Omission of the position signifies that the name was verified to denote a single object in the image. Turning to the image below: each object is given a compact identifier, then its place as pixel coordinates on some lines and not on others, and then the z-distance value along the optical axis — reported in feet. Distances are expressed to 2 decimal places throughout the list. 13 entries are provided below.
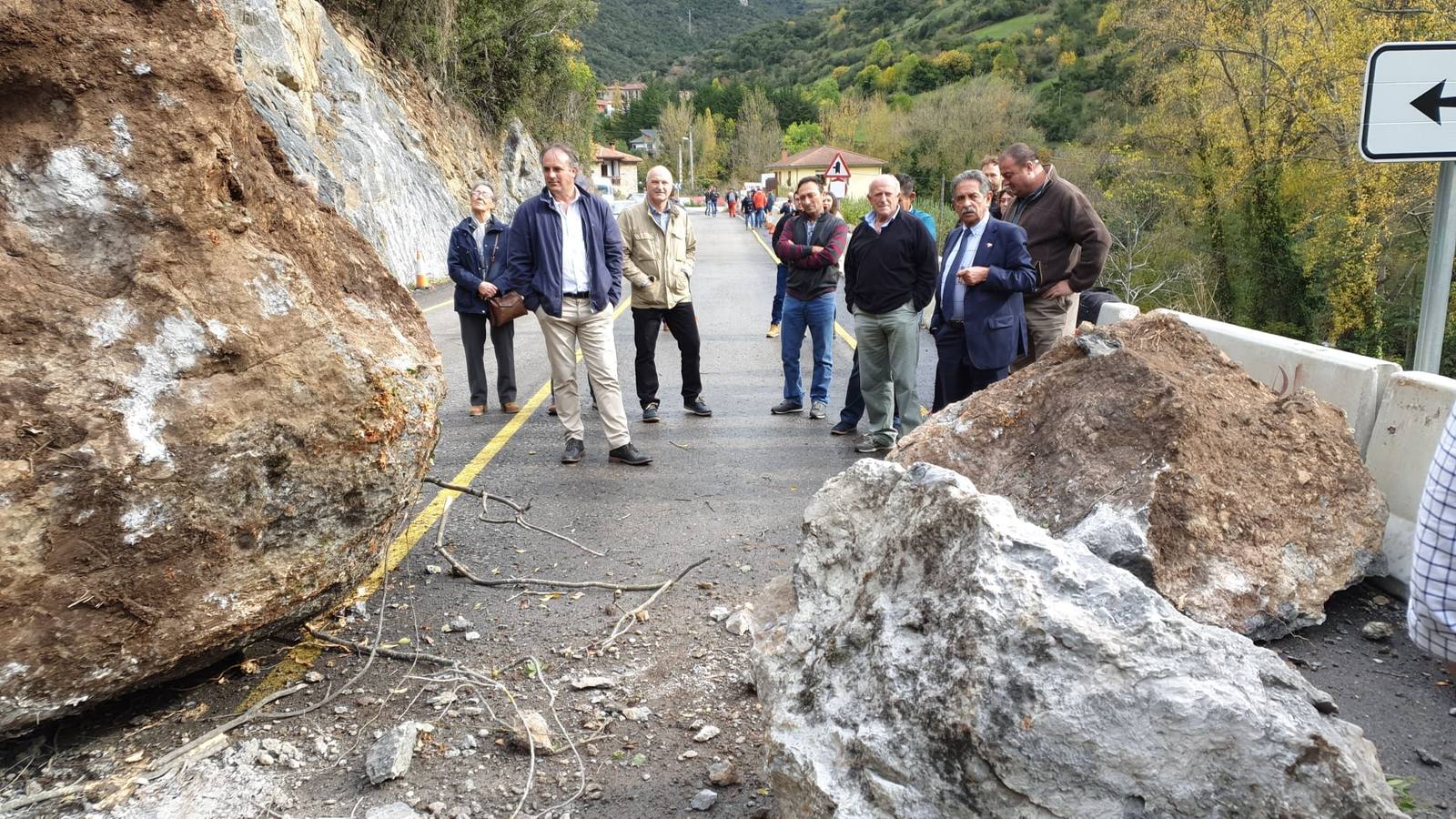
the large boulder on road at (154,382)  9.86
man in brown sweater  19.54
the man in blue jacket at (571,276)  21.16
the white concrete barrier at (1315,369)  16.21
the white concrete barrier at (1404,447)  14.75
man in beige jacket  25.68
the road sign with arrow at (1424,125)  16.35
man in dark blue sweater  22.35
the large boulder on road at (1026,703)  6.41
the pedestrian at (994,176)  25.00
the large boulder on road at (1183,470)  13.28
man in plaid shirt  6.48
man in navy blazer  19.01
